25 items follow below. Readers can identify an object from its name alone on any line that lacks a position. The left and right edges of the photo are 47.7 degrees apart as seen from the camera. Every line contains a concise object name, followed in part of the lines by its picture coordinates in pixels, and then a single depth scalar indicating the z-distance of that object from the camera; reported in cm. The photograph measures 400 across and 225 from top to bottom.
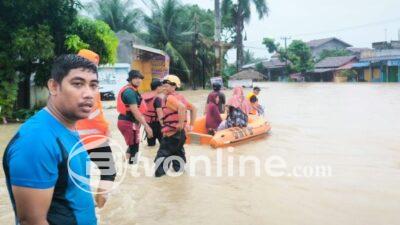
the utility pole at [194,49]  3055
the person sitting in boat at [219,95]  1026
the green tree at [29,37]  1267
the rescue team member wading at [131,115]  595
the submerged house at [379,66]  4228
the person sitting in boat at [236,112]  1042
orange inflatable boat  995
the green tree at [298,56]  5284
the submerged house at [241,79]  3578
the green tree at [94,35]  1425
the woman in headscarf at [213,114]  1038
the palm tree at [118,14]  3294
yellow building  2768
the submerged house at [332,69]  5031
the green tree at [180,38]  3084
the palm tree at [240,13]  4147
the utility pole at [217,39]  2456
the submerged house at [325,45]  6581
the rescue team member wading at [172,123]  643
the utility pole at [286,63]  5554
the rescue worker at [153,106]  828
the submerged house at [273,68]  6022
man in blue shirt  171
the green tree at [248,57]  7934
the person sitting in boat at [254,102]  1276
